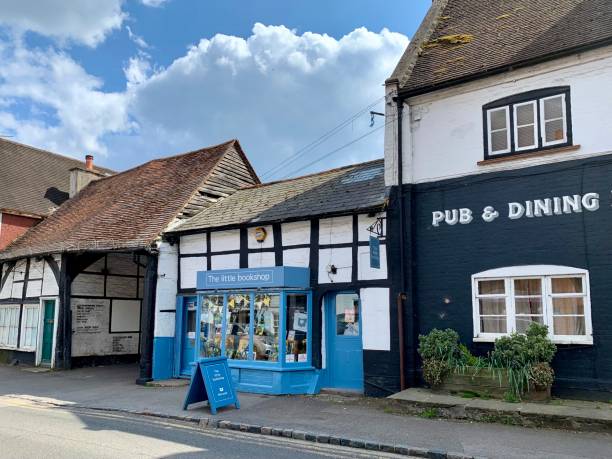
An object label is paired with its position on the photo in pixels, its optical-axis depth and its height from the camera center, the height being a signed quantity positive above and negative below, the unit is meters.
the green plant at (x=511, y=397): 9.64 -1.47
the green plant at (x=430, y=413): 9.58 -1.74
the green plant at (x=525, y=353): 9.60 -0.71
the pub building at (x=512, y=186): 9.83 +2.43
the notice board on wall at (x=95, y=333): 18.19 -0.81
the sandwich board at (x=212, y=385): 10.21 -1.41
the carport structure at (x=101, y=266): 17.06 +1.45
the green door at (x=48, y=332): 18.25 -0.80
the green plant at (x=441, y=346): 10.62 -0.65
